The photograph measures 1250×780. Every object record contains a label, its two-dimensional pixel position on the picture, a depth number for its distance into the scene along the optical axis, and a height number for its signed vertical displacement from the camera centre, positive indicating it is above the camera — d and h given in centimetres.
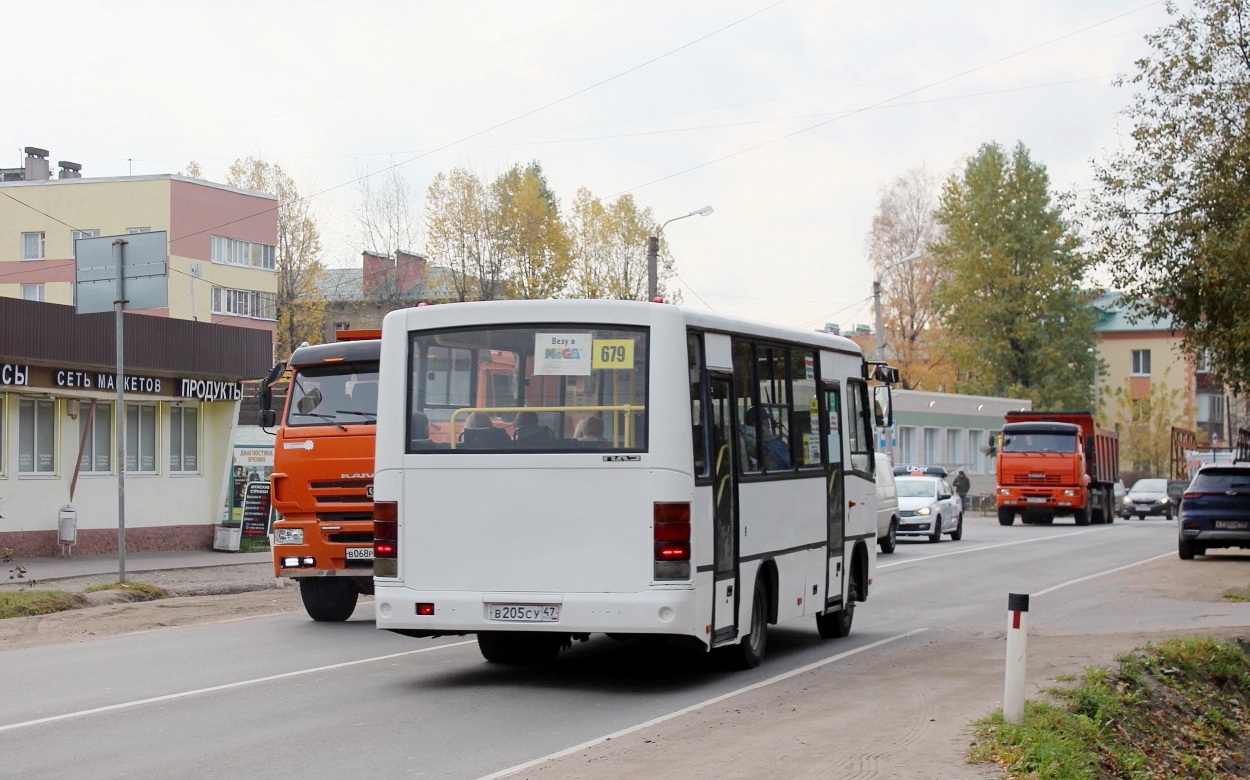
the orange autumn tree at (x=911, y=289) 7738 +884
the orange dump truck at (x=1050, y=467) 4459 -39
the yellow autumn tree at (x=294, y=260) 7062 +966
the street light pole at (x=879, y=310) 4612 +466
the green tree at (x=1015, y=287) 7250 +834
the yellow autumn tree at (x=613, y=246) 6488 +936
